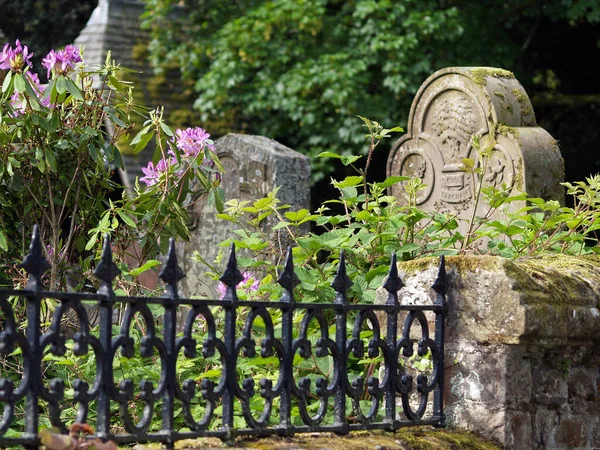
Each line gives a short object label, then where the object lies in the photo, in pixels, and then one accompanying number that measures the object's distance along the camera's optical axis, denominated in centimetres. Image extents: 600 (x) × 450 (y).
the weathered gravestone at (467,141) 685
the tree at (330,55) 1345
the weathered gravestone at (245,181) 739
